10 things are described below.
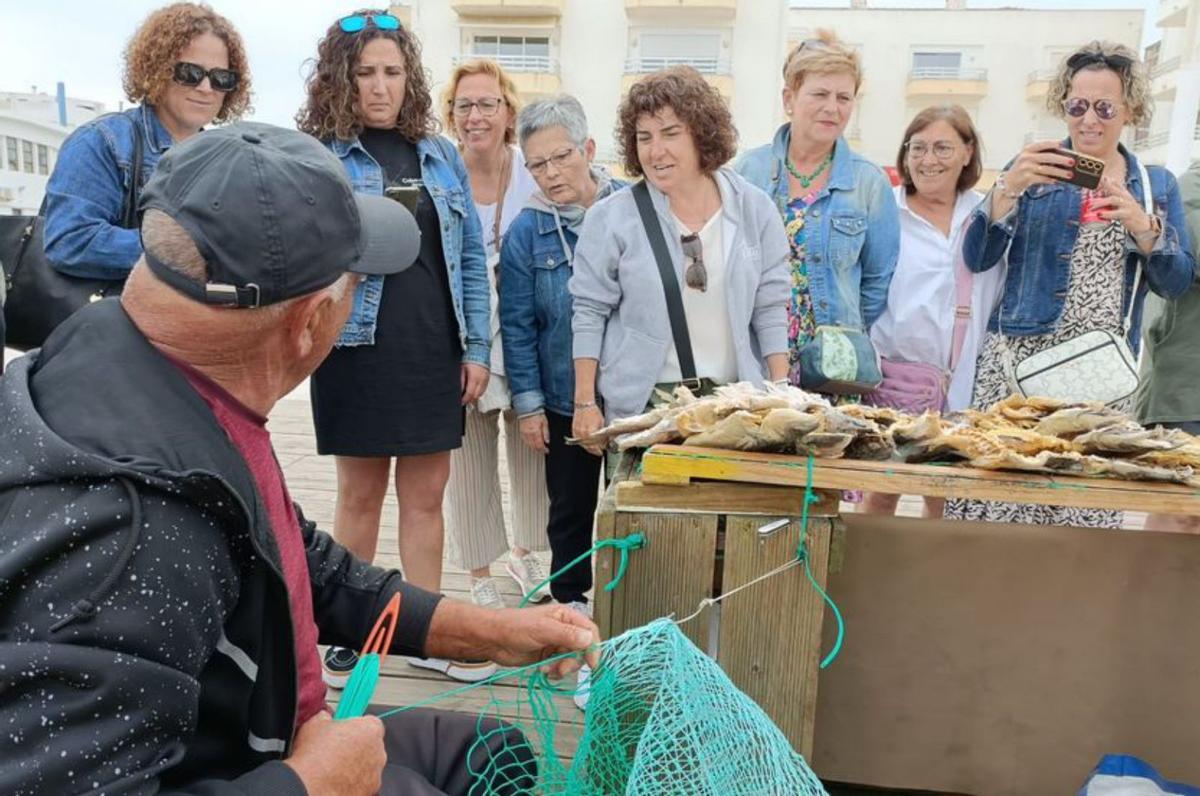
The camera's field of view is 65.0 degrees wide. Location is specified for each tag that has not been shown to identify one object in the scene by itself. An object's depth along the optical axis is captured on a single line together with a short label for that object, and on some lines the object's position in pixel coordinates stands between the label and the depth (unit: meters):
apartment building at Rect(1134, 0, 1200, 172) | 24.16
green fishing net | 1.29
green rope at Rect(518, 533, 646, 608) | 1.58
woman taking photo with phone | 2.89
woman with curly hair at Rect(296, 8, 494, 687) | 2.75
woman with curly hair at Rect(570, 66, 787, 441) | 2.65
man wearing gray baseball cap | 0.91
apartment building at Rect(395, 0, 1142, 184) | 28.77
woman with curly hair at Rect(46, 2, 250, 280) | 2.52
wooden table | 2.06
